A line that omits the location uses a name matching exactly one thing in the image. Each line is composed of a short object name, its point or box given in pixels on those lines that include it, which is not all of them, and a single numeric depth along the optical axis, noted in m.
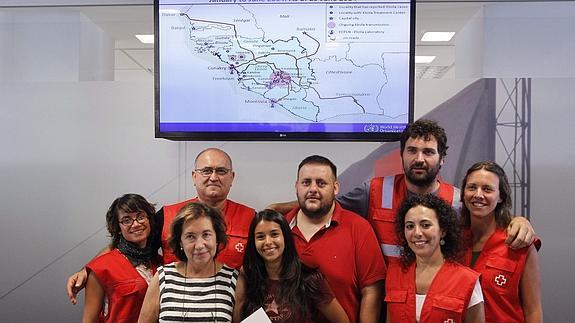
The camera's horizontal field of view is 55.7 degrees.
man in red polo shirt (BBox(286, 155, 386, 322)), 2.69
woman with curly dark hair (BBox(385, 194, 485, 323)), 2.32
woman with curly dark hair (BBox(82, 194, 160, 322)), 2.64
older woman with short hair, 2.35
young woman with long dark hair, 2.43
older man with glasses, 2.93
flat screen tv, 3.51
